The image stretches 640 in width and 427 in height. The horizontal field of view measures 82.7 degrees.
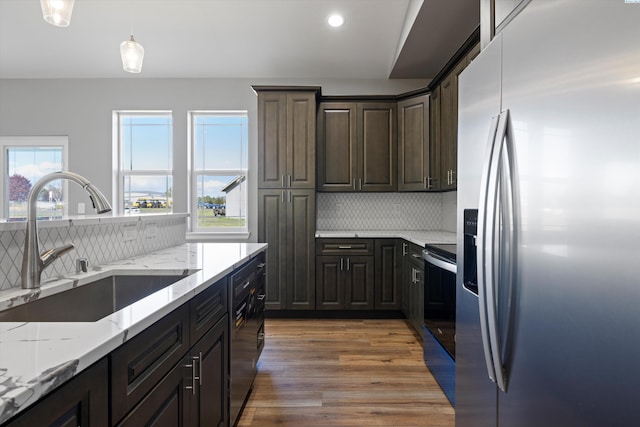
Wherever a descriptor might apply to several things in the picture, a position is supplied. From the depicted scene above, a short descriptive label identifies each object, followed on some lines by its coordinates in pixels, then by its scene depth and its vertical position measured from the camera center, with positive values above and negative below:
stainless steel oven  2.15 -0.63
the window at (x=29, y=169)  4.68 +0.62
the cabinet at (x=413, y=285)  3.16 -0.65
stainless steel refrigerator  0.69 -0.01
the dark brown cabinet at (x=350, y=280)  3.97 -0.70
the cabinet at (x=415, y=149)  3.87 +0.75
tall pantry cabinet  3.98 +0.26
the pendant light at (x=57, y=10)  2.10 +1.21
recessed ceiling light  3.72 +2.03
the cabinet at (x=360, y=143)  4.20 +0.85
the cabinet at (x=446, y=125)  3.12 +0.87
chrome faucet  1.25 -0.09
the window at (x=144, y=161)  4.72 +0.72
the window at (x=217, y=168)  4.70 +0.63
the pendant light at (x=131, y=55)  2.60 +1.16
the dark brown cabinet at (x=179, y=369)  0.89 -0.48
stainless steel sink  1.18 -0.32
